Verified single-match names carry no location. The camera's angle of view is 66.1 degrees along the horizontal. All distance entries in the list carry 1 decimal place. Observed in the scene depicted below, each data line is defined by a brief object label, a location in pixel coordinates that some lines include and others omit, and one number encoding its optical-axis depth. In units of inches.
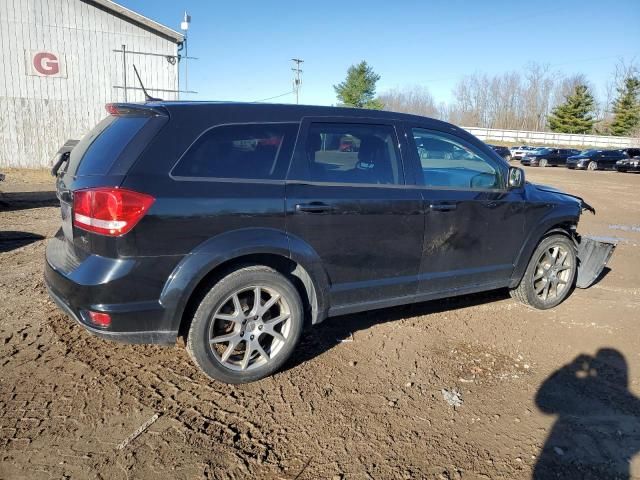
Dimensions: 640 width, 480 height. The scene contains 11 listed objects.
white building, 673.0
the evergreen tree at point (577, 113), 2600.9
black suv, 114.8
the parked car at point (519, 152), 1592.0
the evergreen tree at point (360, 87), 2508.6
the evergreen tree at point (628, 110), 2519.7
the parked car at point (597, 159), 1379.2
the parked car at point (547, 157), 1514.5
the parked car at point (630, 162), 1306.6
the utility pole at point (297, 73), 1849.2
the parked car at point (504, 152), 1420.3
